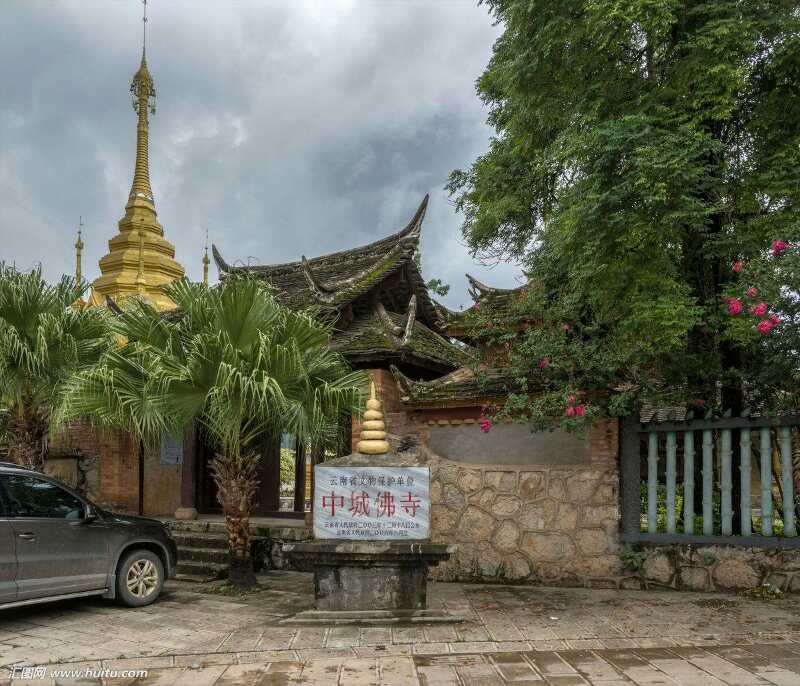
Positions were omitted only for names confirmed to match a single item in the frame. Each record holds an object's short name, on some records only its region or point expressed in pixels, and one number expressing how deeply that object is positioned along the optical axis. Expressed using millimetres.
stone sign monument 6977
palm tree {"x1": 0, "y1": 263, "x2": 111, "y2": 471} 9023
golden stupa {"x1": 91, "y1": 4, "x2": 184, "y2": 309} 23781
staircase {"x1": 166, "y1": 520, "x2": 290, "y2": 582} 10156
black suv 6934
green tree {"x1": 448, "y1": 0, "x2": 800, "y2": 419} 6941
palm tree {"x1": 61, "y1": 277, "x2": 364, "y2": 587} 7816
